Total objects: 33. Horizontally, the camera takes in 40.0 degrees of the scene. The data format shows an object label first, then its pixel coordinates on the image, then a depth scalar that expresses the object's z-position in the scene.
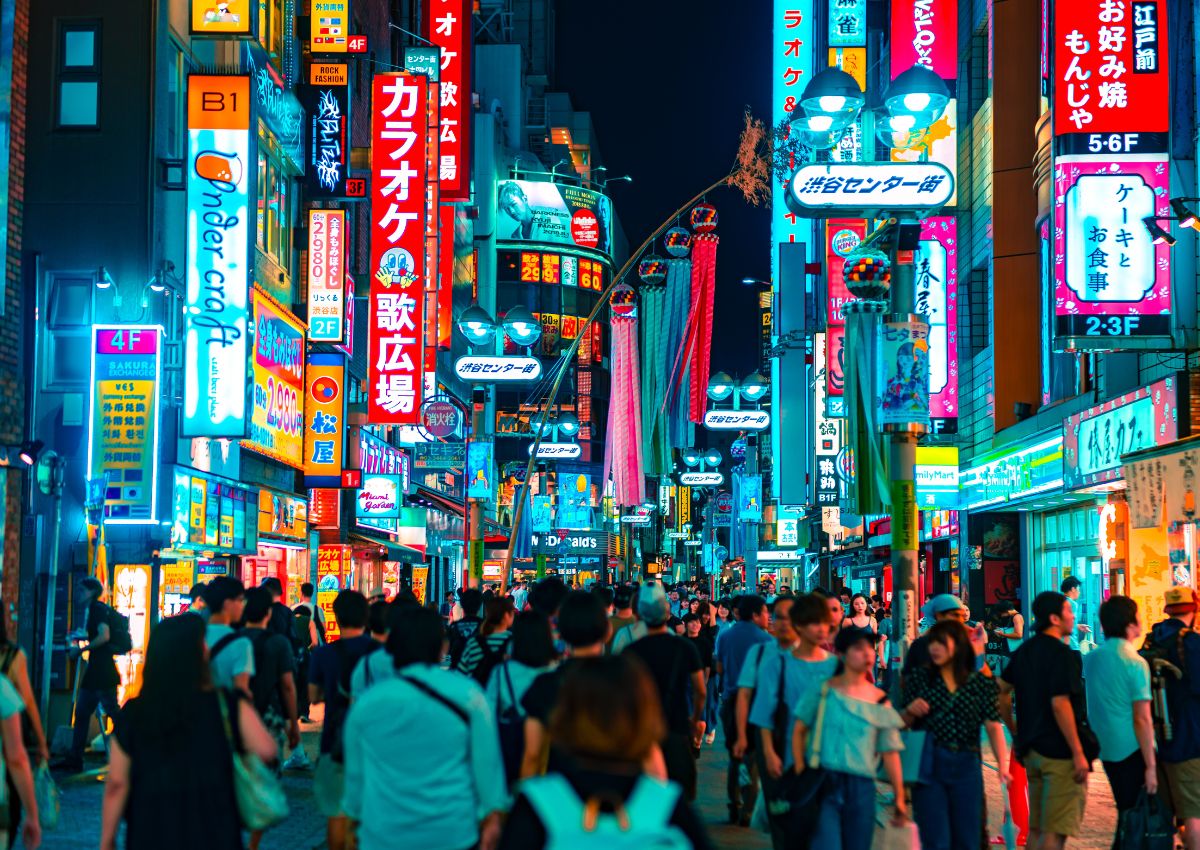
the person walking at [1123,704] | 10.12
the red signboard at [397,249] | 31.89
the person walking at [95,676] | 16.80
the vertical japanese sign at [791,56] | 55.97
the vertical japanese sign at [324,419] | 31.28
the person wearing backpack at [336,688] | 9.47
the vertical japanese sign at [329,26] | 32.09
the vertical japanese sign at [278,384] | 26.78
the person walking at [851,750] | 8.25
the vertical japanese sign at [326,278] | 31.14
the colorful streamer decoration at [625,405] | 35.97
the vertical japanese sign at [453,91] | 41.69
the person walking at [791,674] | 9.69
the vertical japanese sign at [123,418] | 19.77
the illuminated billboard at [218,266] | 21.89
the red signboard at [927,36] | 31.97
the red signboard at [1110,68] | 19.72
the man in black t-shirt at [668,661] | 10.04
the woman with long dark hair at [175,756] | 6.21
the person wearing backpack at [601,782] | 4.29
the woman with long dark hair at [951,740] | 9.22
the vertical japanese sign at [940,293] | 30.77
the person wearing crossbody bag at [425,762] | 6.24
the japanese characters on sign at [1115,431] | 18.62
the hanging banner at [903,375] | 15.66
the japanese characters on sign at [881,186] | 16.41
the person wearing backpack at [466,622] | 13.60
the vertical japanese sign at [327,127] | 31.80
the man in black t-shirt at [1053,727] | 9.97
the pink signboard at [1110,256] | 19.00
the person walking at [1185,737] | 10.56
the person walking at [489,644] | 10.54
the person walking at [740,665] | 14.05
